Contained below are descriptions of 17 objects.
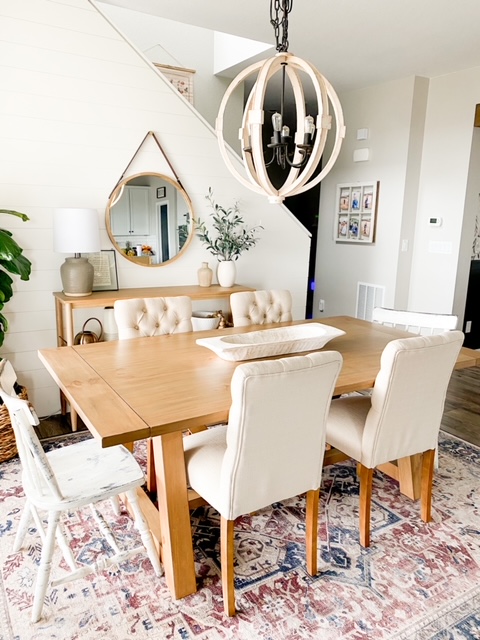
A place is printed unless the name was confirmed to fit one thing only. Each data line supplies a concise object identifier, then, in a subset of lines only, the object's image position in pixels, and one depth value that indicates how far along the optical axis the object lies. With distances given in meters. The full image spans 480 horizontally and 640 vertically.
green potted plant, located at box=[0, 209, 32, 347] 2.68
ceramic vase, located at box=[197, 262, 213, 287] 3.79
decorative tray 2.17
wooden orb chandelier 1.94
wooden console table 3.10
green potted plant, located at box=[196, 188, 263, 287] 3.80
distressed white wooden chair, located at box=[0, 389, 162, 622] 1.57
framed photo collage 5.17
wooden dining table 1.58
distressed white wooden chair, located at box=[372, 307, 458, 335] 2.76
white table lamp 3.03
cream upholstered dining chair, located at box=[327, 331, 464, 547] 1.88
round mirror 3.49
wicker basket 2.71
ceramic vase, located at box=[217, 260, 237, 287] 3.78
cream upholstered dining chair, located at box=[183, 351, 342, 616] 1.52
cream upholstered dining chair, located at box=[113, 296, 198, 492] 2.66
